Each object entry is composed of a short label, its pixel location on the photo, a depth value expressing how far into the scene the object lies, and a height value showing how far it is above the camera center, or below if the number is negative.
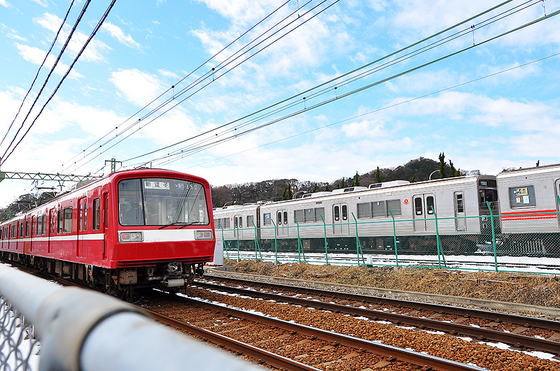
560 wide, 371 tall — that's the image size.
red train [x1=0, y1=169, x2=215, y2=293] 8.93 -0.13
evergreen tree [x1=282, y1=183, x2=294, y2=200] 63.06 +3.74
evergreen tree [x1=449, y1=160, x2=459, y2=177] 52.10 +5.31
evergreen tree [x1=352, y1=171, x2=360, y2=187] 65.01 +5.76
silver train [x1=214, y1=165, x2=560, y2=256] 15.65 -0.14
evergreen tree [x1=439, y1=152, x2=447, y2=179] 53.72 +6.50
